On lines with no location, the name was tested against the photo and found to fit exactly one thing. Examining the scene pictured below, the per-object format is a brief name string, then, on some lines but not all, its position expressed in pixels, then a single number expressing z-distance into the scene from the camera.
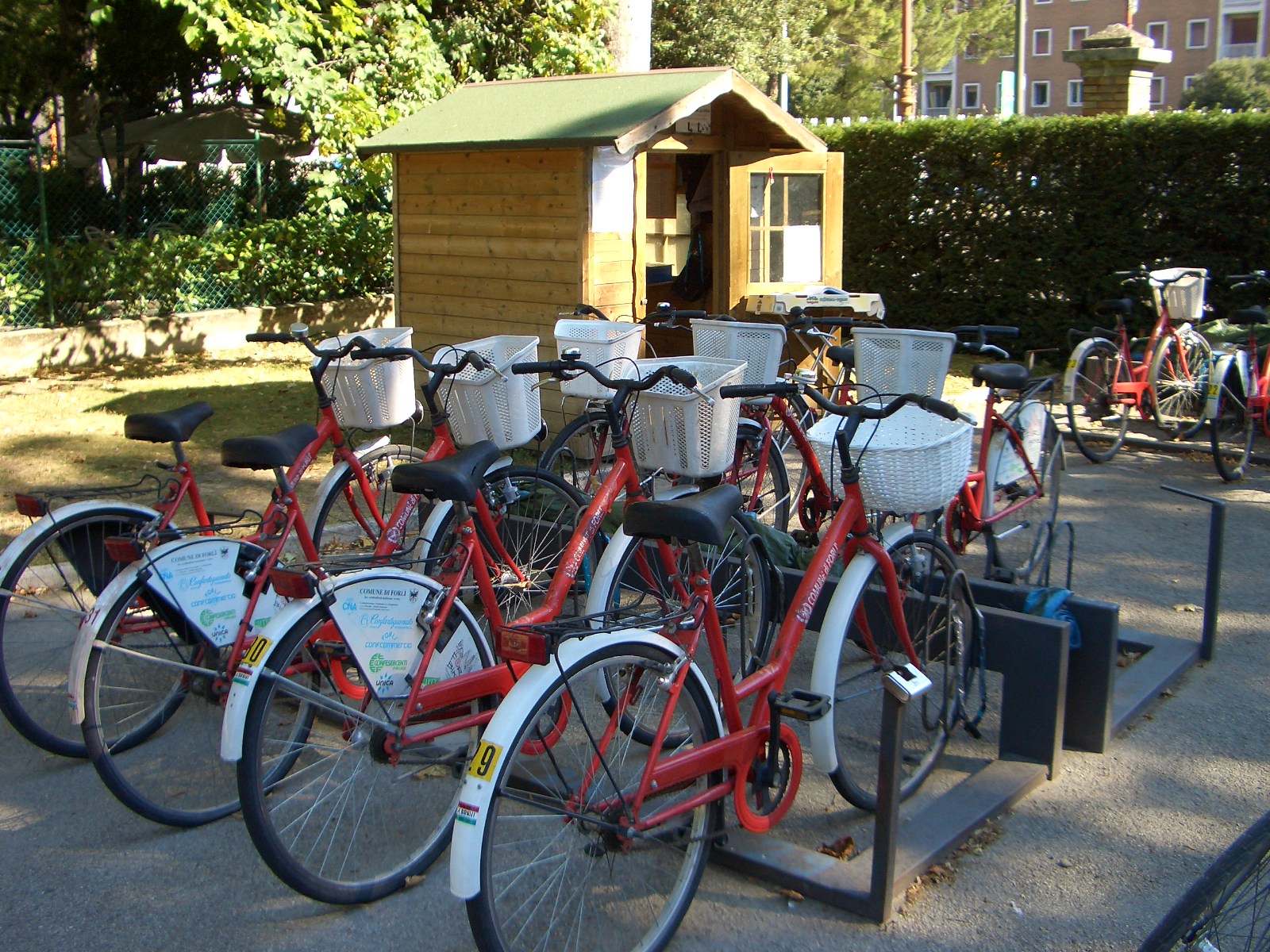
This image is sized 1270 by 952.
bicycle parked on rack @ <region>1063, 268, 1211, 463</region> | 8.46
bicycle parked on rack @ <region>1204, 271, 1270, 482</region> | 7.95
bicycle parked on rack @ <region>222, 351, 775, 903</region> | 3.16
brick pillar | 13.10
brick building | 52.69
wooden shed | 8.05
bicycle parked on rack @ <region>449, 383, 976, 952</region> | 2.76
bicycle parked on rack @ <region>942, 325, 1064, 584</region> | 5.34
